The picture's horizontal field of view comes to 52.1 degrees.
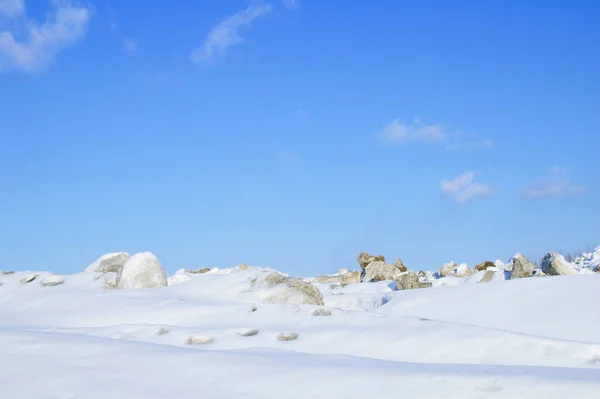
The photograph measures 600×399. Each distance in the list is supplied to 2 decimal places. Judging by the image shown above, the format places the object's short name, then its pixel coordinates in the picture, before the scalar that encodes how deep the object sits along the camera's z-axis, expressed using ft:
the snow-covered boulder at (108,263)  34.83
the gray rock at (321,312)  20.01
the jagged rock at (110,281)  31.09
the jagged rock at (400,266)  49.33
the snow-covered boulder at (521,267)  37.14
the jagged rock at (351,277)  50.24
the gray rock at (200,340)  17.39
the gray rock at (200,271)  49.42
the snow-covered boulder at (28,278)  33.05
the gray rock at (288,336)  17.60
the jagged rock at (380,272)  44.58
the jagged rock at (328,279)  50.93
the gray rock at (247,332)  18.17
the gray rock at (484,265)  50.18
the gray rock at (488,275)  38.40
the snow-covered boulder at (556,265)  36.15
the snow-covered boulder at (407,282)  35.32
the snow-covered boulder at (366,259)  50.56
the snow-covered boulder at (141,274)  30.63
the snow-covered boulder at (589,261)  45.14
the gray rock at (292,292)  24.07
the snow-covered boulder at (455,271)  47.46
